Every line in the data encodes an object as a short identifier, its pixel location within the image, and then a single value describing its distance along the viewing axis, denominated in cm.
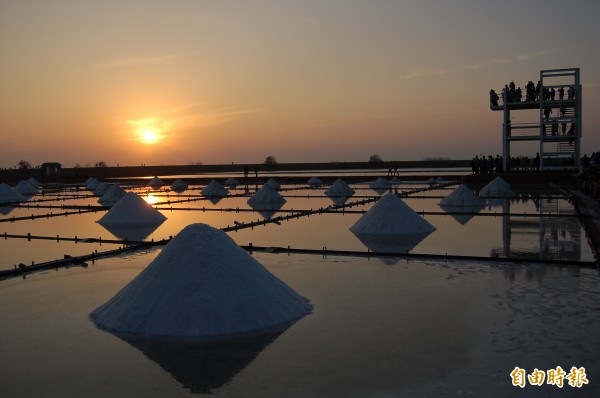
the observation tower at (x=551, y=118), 3603
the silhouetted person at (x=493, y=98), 3844
